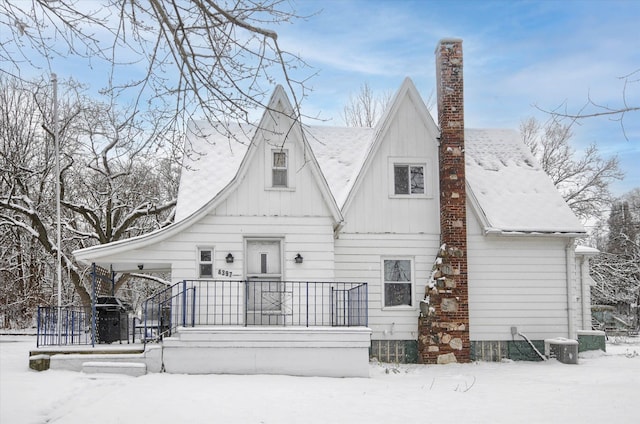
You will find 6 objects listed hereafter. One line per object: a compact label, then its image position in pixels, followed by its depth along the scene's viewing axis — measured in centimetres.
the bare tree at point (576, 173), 3531
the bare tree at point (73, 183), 2495
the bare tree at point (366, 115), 3816
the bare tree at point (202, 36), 752
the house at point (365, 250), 1466
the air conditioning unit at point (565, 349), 1692
